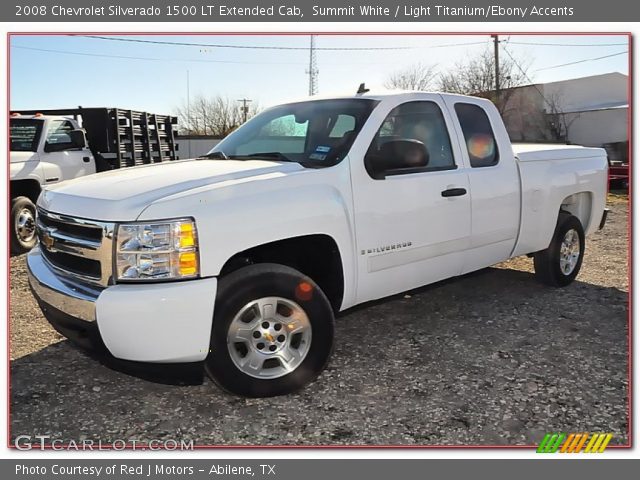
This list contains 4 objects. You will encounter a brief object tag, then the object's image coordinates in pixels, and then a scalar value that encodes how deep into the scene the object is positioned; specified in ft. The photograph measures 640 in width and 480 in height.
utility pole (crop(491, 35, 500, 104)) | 74.84
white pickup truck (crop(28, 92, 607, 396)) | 9.66
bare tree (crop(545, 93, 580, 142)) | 95.14
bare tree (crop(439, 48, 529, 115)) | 69.46
